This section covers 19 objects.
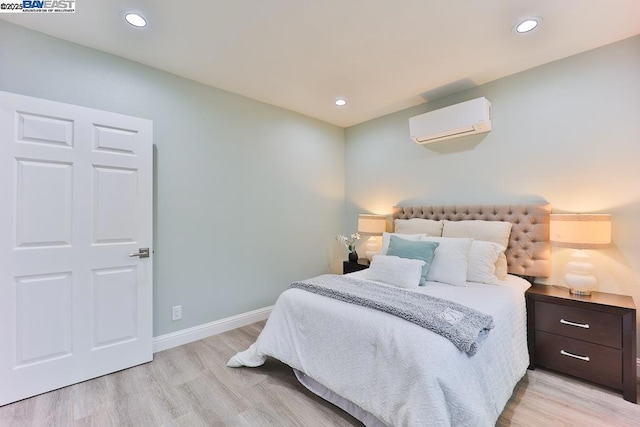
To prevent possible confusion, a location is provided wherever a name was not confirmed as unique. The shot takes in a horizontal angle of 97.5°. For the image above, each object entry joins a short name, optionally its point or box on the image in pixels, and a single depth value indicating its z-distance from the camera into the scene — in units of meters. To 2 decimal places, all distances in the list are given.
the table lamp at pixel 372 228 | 3.60
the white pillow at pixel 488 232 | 2.54
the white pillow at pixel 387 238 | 2.86
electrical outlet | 2.69
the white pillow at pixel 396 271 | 2.32
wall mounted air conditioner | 2.77
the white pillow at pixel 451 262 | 2.38
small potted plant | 3.74
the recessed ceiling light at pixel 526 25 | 1.98
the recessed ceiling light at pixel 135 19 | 1.91
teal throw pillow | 2.46
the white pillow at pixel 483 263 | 2.39
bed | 1.37
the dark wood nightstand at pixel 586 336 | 1.90
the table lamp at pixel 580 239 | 2.09
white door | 1.89
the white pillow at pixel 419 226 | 3.05
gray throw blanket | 1.50
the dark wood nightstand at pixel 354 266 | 3.56
